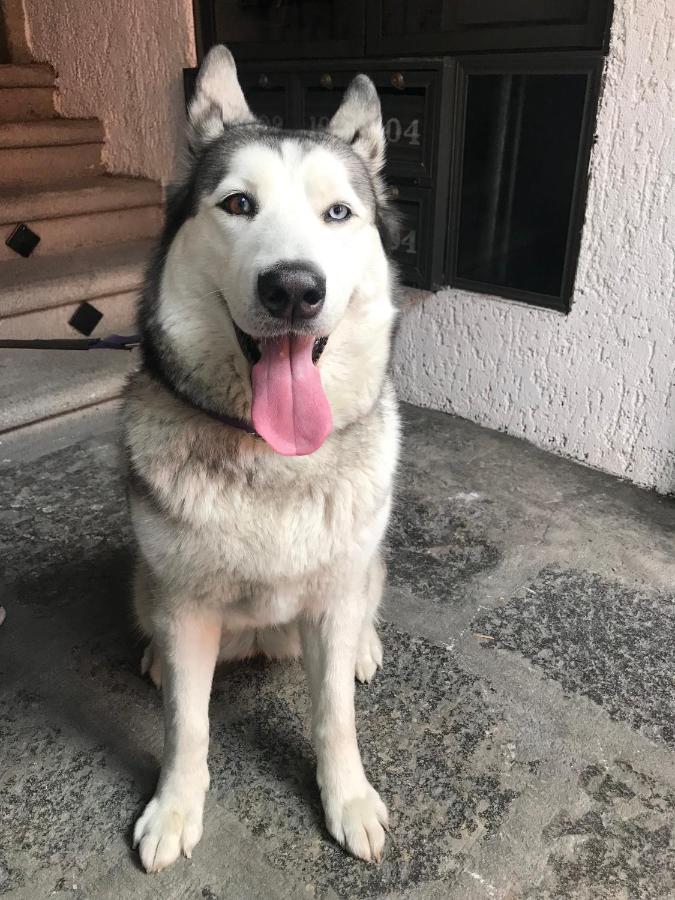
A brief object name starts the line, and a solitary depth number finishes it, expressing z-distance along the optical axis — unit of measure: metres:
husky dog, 1.37
